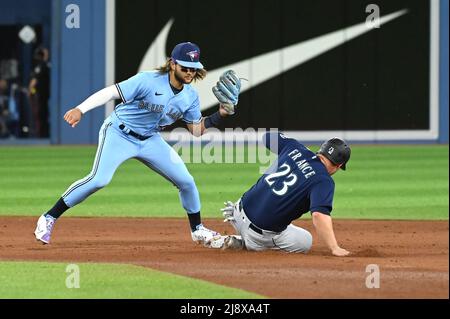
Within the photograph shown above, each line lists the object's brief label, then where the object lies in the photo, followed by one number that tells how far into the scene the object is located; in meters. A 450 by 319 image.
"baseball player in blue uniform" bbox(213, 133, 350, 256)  16.77
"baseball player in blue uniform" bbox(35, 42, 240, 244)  18.72
